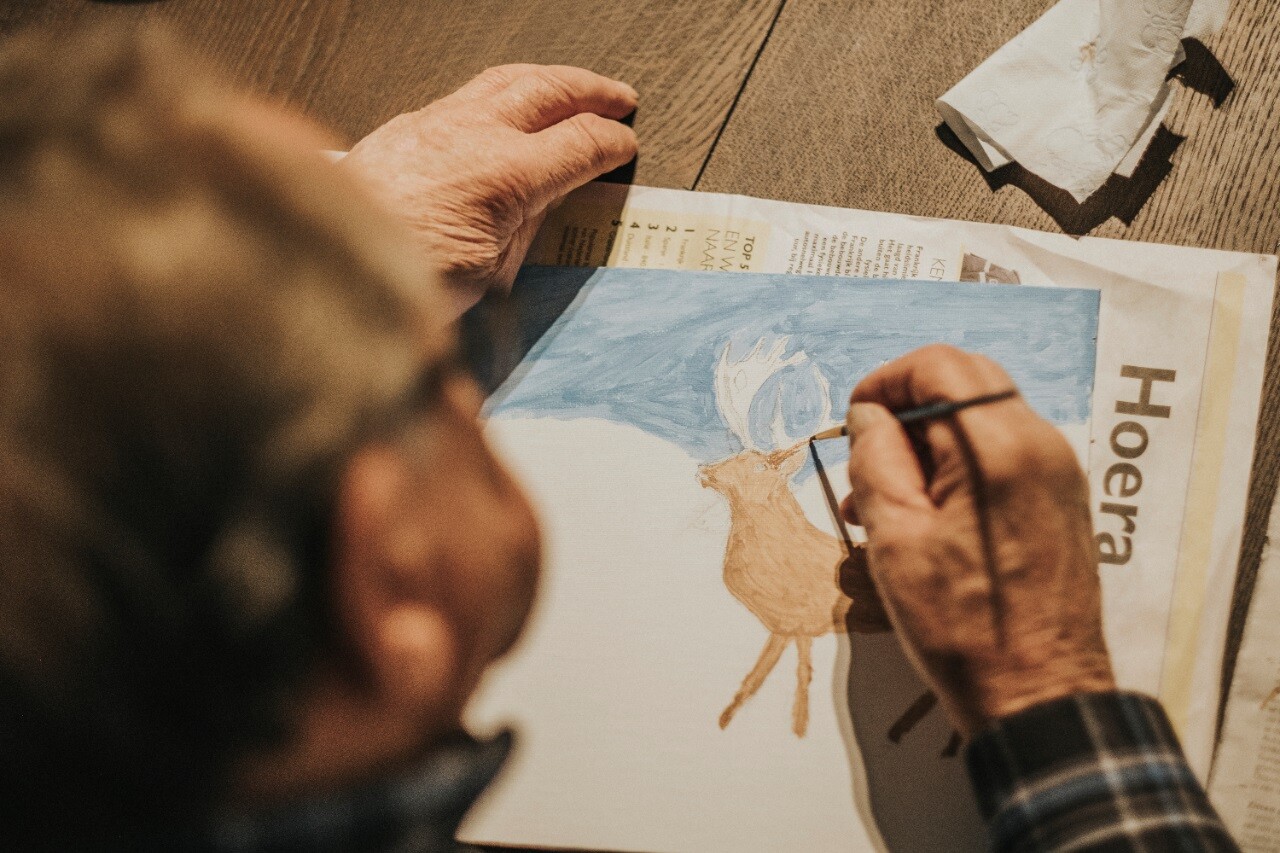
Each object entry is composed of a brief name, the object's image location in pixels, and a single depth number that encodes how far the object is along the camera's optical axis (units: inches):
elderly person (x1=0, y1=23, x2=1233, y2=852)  12.0
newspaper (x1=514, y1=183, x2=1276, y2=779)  22.7
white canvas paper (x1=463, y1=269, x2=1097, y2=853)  22.3
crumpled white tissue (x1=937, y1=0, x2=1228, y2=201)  25.0
